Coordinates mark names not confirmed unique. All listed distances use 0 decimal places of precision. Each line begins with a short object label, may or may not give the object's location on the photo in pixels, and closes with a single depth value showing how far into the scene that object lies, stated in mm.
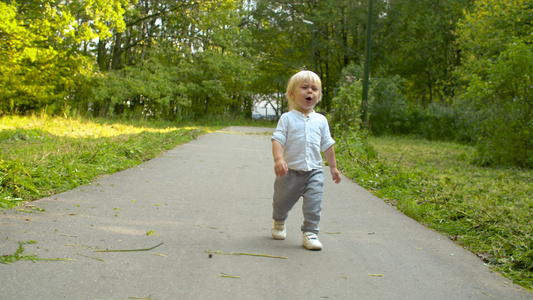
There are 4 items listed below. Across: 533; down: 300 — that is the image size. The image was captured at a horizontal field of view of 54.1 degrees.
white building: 57781
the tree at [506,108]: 12641
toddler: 4578
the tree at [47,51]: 17188
